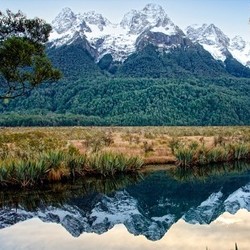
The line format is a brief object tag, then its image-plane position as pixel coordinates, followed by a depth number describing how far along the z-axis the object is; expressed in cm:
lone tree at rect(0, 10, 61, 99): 3231
